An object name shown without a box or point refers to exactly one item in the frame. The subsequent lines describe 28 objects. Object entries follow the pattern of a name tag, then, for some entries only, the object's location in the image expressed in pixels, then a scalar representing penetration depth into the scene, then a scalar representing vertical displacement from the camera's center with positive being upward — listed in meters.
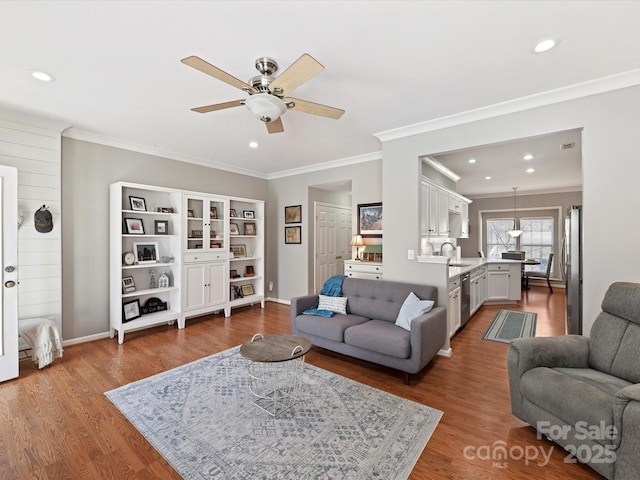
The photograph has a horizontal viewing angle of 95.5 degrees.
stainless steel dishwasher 4.17 -0.90
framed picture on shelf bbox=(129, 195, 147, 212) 4.13 +0.49
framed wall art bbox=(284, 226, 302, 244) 5.88 +0.07
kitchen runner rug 4.11 -1.38
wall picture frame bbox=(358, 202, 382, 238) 4.87 +0.31
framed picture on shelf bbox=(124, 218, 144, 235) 4.07 +0.16
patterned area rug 1.76 -1.38
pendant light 7.82 +0.25
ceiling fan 1.79 +1.05
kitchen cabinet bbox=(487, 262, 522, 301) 5.97 -0.89
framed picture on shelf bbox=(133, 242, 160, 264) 4.23 -0.21
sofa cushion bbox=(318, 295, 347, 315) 3.61 -0.83
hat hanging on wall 3.32 +0.20
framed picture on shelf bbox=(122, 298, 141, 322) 3.99 -1.01
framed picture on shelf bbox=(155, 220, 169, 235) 4.41 +0.16
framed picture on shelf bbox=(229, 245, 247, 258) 5.52 -0.24
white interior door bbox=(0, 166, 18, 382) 2.78 -0.34
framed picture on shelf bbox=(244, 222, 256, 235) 5.65 +0.19
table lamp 4.94 -0.06
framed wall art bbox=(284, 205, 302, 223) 5.84 +0.49
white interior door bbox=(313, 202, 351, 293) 6.01 -0.05
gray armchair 1.52 -0.93
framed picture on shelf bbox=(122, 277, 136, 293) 4.03 -0.67
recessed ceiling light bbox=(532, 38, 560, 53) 1.98 +1.35
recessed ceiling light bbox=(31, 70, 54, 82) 2.40 +1.37
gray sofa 2.70 -0.95
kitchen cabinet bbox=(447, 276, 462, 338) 3.59 -0.88
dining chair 7.42 -0.95
